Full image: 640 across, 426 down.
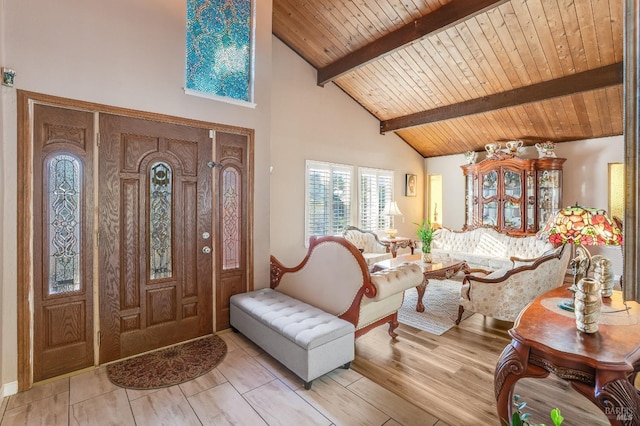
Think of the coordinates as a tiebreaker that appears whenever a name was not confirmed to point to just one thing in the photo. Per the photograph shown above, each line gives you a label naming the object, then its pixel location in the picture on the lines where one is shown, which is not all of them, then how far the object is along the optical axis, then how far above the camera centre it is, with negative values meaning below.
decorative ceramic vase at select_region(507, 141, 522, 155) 6.23 +1.30
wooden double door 2.54 -0.21
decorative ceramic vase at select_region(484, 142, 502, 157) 6.51 +1.32
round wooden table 1.44 -0.74
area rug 3.67 -1.33
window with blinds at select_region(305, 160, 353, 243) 5.75 +0.26
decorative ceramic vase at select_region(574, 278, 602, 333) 1.71 -0.52
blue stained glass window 3.24 +1.80
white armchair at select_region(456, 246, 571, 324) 3.23 -0.82
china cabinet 6.03 +0.39
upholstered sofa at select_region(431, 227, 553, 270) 5.50 -0.71
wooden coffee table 4.14 -0.80
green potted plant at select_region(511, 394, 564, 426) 0.79 -0.58
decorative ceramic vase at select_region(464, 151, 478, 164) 7.00 +1.23
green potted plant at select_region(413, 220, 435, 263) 4.73 -0.51
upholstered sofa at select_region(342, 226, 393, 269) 6.29 -0.62
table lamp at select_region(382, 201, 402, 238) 6.55 -0.03
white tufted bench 2.42 -1.04
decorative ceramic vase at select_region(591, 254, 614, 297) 2.25 -0.47
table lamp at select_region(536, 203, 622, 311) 2.04 -0.14
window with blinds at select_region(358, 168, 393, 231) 6.71 +0.33
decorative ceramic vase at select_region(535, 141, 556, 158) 5.96 +1.20
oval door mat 2.52 -1.37
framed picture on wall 7.79 +0.65
